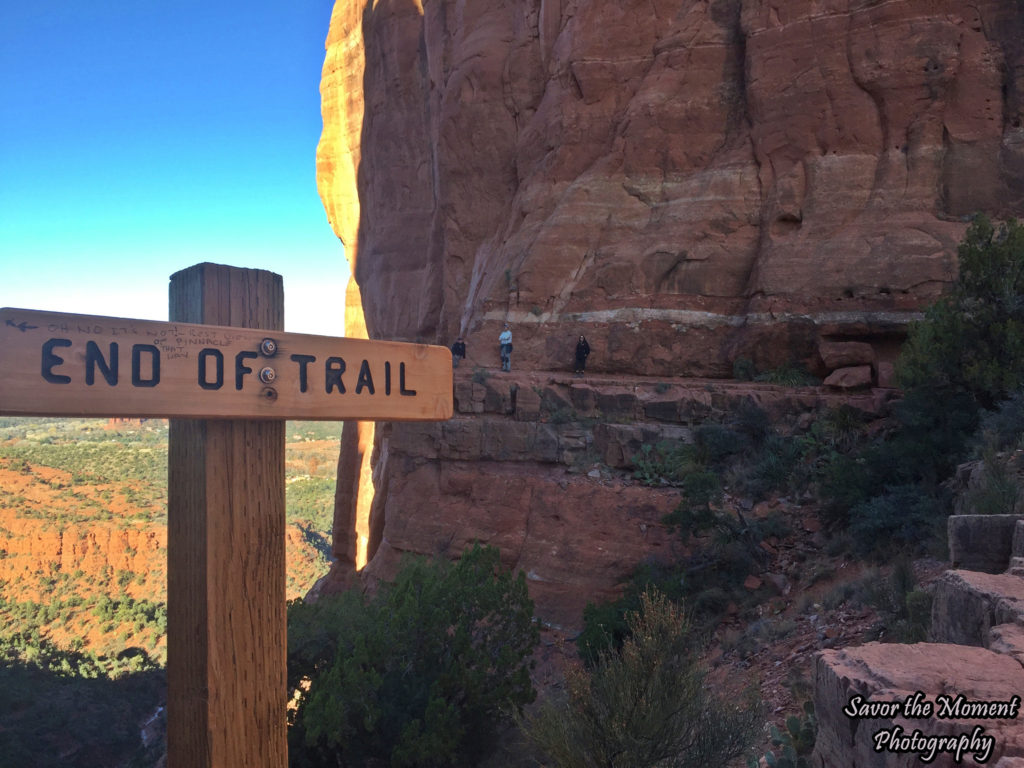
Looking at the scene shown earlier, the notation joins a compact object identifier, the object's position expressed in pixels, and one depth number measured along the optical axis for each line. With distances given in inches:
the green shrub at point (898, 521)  327.9
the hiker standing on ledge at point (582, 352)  655.8
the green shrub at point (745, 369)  617.3
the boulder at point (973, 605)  132.2
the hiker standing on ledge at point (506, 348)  680.4
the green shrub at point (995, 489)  247.1
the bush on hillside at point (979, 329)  394.6
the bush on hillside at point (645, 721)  173.0
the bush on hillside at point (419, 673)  273.3
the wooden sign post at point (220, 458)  77.2
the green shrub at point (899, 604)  207.5
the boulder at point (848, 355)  574.2
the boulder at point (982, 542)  189.3
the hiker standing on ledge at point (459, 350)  729.6
